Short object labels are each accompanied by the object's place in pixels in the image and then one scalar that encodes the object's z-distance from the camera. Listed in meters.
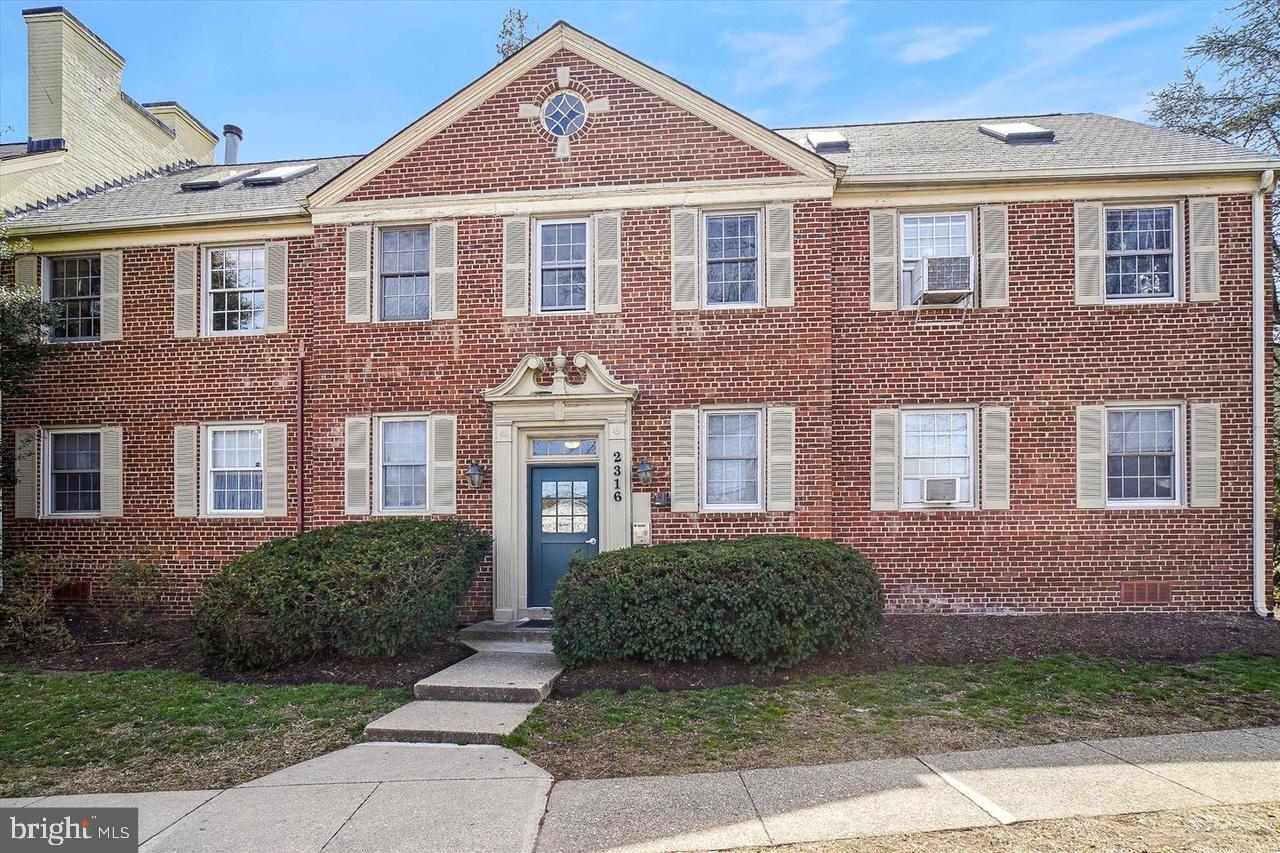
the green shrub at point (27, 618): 9.18
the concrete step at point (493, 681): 6.88
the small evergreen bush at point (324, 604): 7.67
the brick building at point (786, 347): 9.64
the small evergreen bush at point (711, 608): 7.21
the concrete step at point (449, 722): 5.94
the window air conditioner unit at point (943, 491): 9.75
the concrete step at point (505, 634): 8.99
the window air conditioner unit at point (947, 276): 9.57
